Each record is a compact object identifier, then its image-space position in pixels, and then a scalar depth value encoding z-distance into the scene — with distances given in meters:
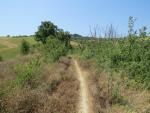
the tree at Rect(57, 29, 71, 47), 20.50
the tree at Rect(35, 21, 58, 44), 21.69
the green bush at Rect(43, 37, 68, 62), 11.78
